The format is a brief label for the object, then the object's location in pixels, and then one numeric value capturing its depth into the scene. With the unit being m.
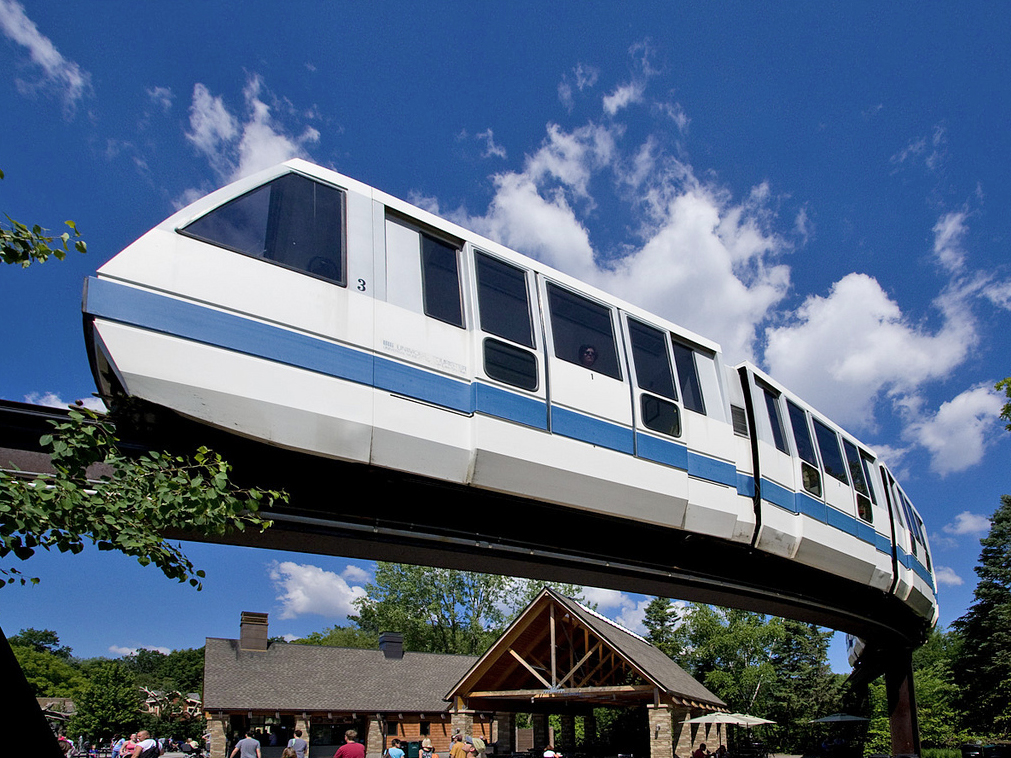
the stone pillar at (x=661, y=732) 20.03
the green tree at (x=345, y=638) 69.00
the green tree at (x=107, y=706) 32.06
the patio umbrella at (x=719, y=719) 22.40
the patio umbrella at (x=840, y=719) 25.12
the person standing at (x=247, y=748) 11.77
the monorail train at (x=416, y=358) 4.30
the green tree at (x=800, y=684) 40.72
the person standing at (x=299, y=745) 12.86
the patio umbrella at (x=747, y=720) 22.49
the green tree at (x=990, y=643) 33.44
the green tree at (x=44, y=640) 130.95
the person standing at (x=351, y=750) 9.75
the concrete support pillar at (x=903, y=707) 13.92
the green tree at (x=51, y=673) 75.31
